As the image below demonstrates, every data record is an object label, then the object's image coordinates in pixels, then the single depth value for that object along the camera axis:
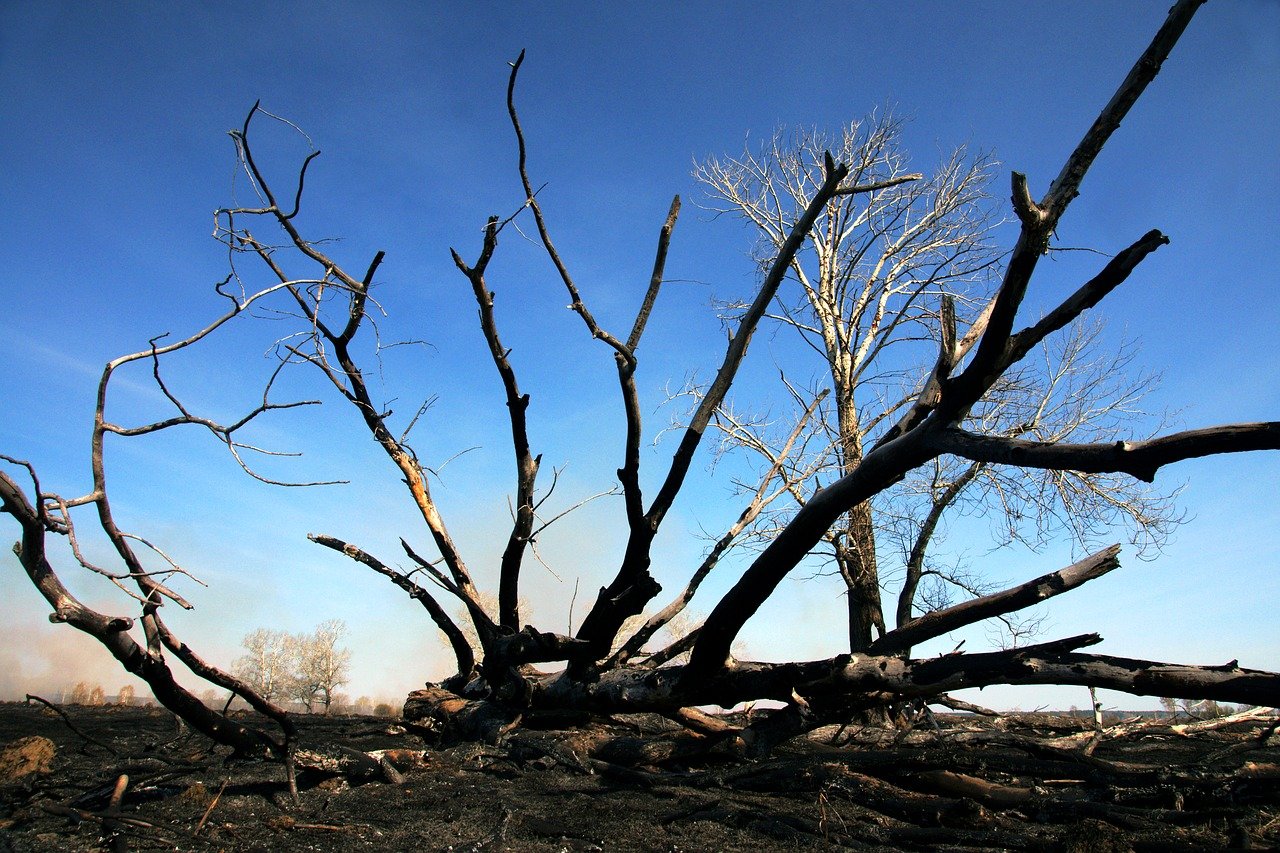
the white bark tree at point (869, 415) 9.54
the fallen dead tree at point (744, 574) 3.22
